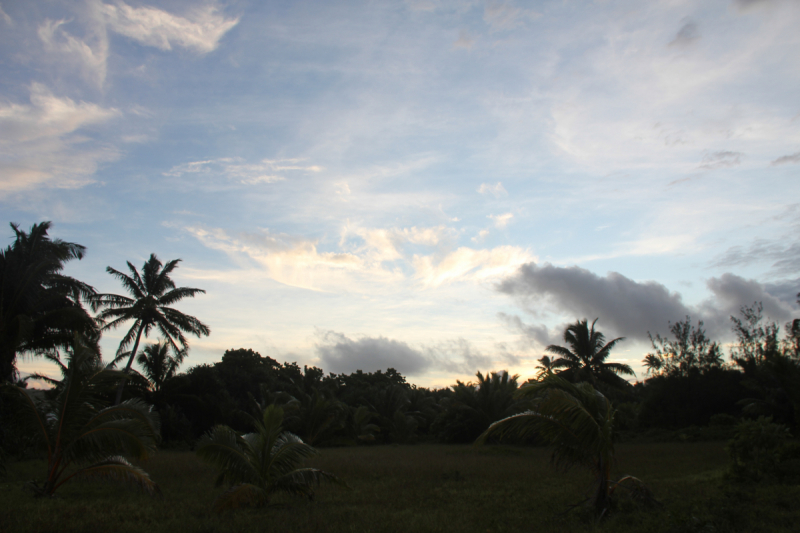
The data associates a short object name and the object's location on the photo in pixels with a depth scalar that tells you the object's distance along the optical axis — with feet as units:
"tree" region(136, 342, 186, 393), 93.79
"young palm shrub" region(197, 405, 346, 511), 29.96
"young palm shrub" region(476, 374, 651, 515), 26.05
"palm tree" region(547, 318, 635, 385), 93.61
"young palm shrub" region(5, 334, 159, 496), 30.17
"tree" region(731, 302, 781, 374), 120.16
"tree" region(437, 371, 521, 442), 95.91
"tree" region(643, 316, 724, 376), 119.96
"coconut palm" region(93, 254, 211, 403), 75.87
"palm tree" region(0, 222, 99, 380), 53.36
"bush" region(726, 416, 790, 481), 34.45
